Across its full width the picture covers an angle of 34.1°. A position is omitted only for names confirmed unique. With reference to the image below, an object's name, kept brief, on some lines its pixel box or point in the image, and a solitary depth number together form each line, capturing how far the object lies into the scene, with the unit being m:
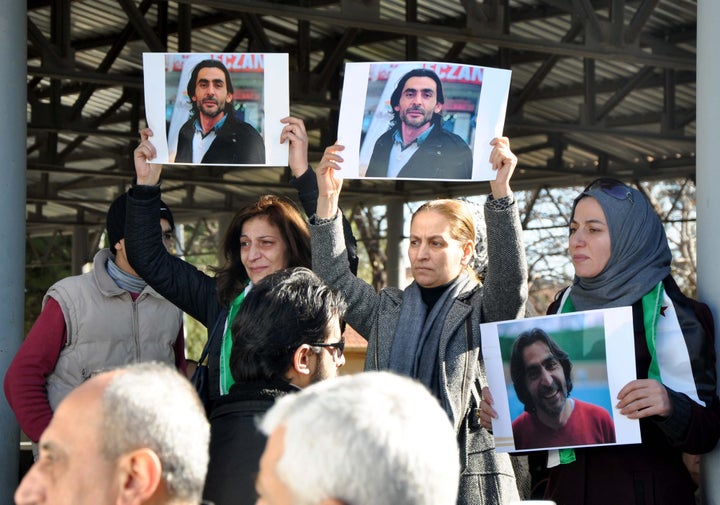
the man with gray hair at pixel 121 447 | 1.90
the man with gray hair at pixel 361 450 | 1.57
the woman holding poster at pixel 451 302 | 3.24
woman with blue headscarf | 3.06
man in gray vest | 3.93
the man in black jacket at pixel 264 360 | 2.55
